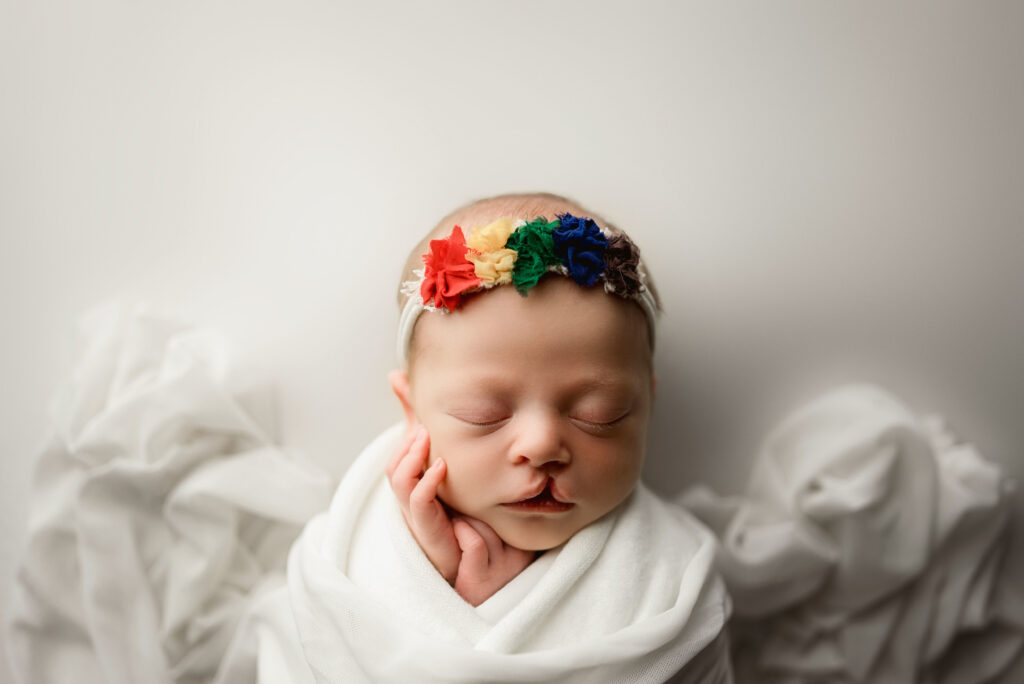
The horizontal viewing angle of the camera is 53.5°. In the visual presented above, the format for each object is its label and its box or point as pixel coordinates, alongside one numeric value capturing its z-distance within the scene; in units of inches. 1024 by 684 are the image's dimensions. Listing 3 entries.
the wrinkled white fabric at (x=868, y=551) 17.0
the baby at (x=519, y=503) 13.5
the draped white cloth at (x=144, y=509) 16.1
